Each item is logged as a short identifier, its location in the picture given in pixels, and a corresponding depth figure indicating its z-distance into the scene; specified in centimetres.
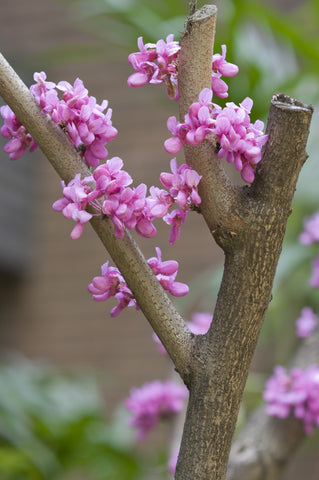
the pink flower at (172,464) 135
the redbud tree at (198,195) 109
